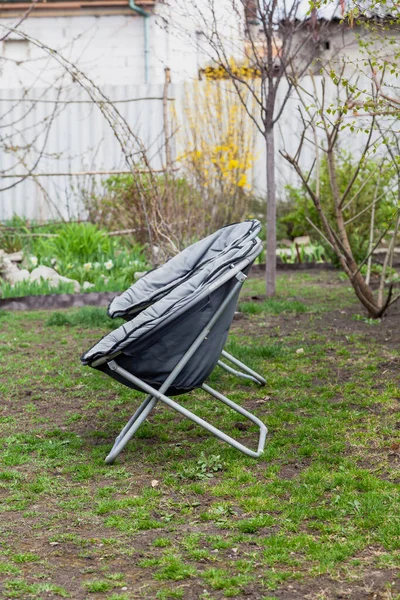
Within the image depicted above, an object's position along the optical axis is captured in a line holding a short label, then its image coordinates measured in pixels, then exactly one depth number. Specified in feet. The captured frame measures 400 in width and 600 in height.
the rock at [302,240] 35.41
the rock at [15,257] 31.14
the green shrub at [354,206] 30.76
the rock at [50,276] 28.25
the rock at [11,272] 29.07
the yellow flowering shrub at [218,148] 32.68
